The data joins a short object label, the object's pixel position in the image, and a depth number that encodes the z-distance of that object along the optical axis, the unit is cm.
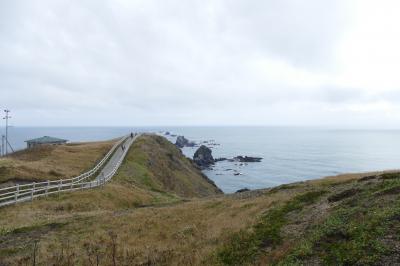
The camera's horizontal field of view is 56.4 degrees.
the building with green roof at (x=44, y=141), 8012
